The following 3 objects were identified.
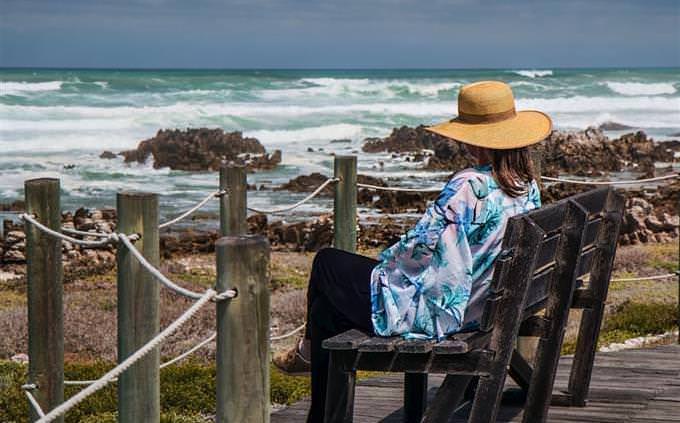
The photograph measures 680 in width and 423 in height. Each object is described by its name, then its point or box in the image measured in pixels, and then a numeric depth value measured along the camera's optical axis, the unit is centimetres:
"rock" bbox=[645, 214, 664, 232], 1878
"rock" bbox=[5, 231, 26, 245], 1739
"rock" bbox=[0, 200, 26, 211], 2439
